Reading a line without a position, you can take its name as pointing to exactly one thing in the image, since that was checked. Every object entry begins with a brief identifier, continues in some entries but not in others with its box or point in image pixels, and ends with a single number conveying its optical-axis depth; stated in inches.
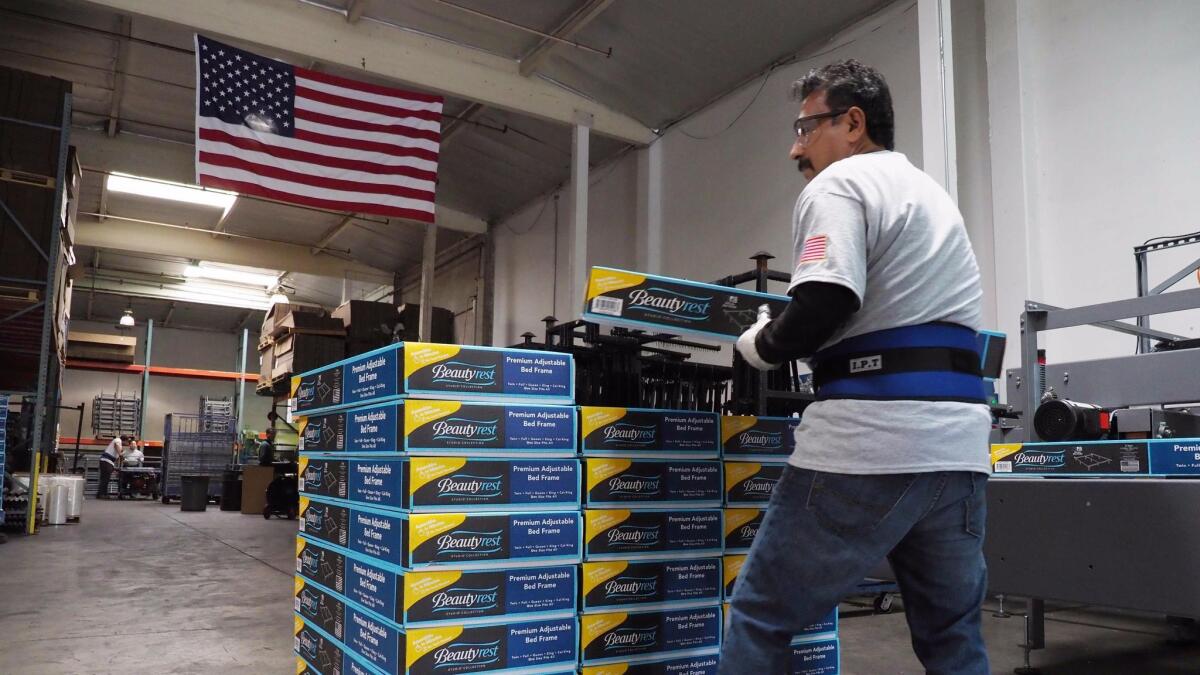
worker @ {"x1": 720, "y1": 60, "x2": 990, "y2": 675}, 61.7
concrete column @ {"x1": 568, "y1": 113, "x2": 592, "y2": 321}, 398.9
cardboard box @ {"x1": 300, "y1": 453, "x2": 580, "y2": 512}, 83.7
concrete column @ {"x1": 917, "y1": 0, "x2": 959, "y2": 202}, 252.2
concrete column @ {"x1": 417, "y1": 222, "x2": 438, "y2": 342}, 522.9
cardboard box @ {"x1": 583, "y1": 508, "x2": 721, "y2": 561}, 91.0
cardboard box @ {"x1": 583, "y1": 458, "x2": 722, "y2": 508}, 91.8
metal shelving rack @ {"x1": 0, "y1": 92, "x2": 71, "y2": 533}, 336.5
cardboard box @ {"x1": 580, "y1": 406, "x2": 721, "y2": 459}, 92.3
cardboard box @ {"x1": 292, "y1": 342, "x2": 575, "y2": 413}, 84.6
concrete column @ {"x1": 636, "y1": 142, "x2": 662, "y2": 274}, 416.5
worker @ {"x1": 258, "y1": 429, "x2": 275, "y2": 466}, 595.2
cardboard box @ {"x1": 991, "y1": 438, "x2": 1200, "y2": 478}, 107.1
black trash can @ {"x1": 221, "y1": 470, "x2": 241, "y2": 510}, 618.5
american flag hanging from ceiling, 303.6
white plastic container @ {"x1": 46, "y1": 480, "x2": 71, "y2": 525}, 426.6
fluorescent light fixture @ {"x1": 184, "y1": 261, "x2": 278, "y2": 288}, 804.0
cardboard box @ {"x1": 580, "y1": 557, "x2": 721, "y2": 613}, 90.1
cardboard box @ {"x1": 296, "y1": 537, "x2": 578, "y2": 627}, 82.0
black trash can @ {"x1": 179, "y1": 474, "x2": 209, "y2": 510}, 600.4
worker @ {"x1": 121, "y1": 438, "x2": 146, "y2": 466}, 768.9
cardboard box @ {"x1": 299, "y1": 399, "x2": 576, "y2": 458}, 84.0
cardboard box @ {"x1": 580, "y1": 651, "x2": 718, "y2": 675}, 89.7
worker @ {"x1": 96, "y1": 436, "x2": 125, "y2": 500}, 753.6
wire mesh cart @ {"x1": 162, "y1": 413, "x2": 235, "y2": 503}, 711.7
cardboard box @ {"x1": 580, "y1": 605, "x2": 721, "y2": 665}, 89.4
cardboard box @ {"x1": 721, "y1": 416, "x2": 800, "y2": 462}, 99.3
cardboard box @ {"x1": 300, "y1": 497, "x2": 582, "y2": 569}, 82.5
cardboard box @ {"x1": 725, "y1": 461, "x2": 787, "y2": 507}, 99.3
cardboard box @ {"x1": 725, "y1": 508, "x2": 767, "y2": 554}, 98.7
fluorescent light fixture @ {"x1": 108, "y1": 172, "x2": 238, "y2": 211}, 554.3
